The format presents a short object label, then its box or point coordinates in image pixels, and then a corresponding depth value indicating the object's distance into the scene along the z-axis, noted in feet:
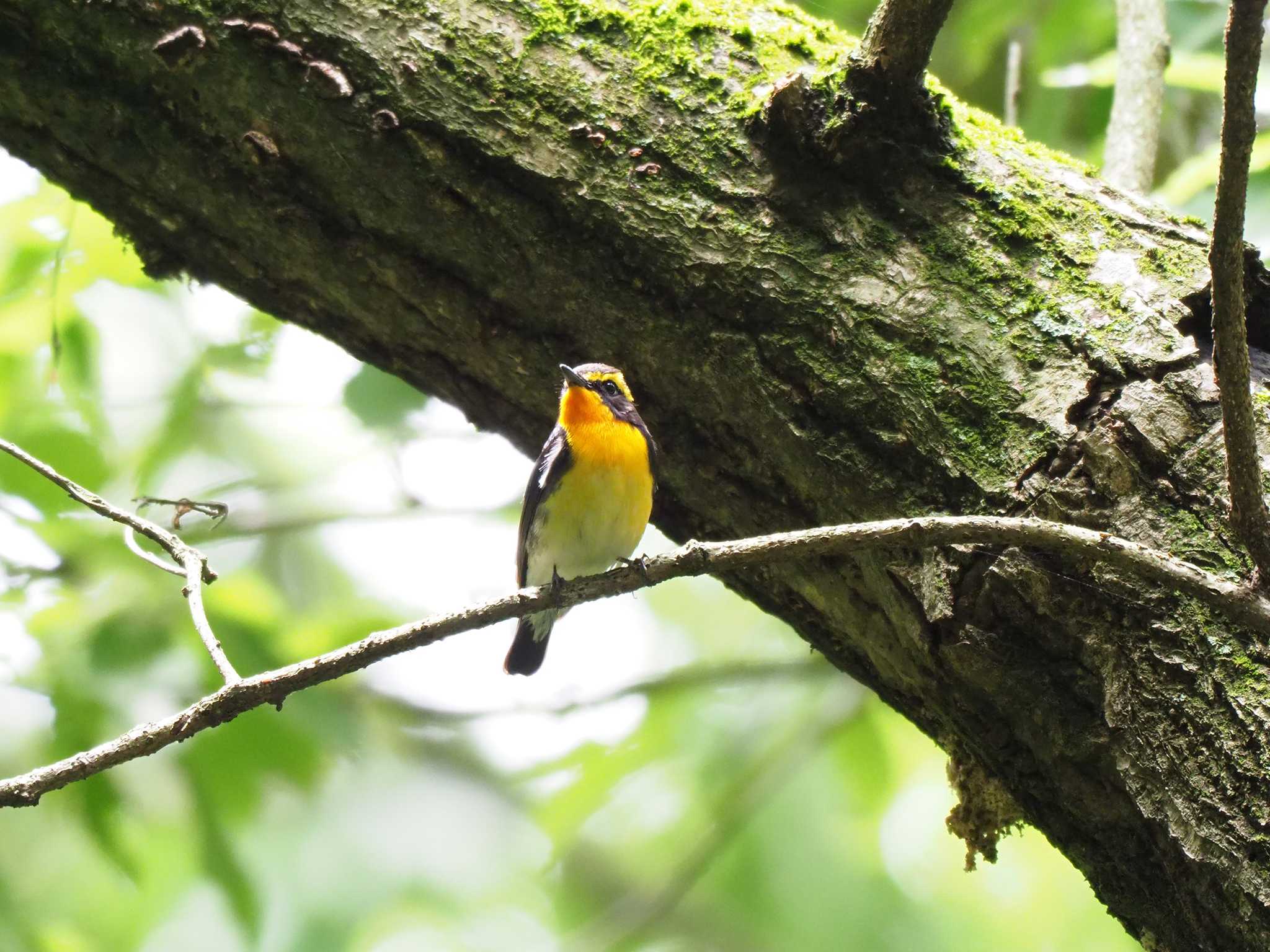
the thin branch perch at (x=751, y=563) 13.23
